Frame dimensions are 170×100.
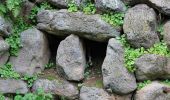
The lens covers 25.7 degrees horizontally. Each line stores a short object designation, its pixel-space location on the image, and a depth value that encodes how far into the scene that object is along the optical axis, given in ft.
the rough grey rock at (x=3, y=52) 19.96
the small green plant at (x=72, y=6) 20.43
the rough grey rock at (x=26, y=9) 21.31
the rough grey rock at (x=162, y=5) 19.34
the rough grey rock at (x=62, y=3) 20.65
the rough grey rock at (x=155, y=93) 18.69
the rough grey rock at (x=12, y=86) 19.85
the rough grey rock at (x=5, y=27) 20.02
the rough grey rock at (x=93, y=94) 19.26
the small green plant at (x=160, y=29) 19.57
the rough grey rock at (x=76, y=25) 19.80
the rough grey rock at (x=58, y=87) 19.88
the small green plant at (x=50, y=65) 21.68
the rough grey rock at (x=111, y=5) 19.88
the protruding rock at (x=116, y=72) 19.08
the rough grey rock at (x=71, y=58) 20.10
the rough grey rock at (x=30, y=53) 20.80
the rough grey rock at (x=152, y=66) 18.76
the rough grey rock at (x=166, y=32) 19.27
